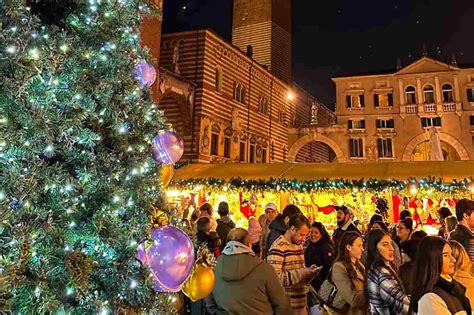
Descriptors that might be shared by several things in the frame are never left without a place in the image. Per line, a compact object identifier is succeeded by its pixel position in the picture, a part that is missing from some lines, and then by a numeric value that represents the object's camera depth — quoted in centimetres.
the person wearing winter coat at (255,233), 720
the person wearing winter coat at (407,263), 358
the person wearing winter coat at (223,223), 657
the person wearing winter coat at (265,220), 636
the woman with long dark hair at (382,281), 297
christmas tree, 180
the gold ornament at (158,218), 252
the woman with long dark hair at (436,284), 221
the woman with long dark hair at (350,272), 325
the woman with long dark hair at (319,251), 455
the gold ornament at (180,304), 434
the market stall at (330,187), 930
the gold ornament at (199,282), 263
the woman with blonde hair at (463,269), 294
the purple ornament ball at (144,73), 274
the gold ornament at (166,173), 301
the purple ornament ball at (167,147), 273
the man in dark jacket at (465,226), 447
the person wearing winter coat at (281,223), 516
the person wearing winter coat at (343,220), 588
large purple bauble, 228
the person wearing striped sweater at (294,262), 364
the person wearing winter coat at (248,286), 288
